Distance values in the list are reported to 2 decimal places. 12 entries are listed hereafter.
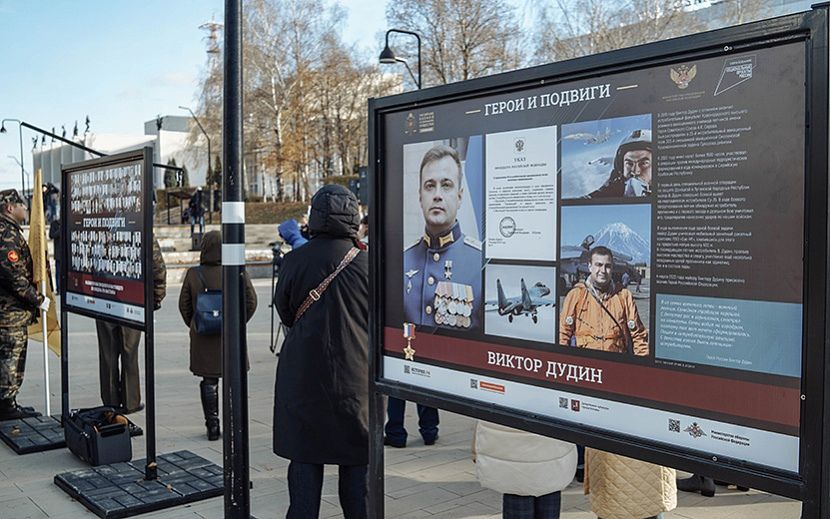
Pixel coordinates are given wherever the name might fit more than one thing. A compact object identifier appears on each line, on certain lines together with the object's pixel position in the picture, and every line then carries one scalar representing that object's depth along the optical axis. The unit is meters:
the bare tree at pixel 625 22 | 31.42
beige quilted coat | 3.54
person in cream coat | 3.22
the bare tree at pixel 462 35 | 37.91
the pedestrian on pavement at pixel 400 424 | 6.27
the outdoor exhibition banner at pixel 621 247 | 2.10
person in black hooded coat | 3.91
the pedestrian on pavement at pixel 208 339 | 6.57
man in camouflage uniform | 7.20
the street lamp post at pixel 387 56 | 22.38
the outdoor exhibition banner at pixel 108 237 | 5.57
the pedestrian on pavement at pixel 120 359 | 7.38
